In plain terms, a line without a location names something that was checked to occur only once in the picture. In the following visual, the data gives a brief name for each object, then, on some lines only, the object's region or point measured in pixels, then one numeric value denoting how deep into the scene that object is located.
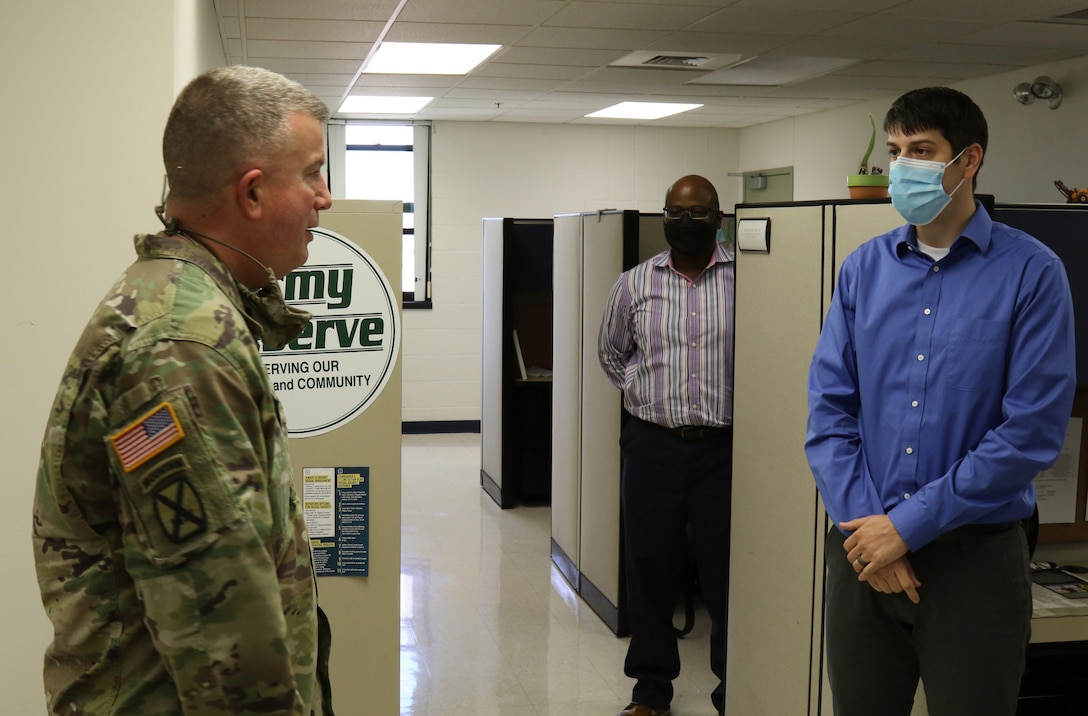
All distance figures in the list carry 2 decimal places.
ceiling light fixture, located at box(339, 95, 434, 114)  7.92
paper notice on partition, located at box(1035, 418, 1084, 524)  2.72
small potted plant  2.51
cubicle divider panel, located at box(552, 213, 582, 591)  4.60
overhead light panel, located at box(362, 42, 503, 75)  5.91
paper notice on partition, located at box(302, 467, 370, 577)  2.50
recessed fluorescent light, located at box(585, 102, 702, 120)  8.22
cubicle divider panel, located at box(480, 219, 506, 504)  6.29
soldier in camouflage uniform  1.08
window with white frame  8.92
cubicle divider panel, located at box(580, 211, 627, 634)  4.08
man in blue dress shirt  1.89
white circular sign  2.42
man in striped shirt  3.22
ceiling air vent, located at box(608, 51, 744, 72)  6.07
